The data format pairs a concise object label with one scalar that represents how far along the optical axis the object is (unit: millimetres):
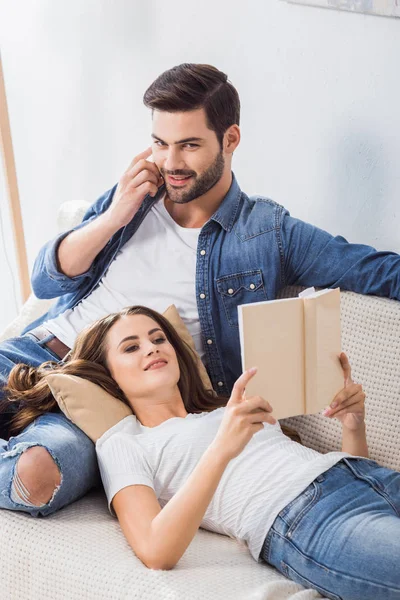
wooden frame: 3937
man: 3056
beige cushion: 2817
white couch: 2520
